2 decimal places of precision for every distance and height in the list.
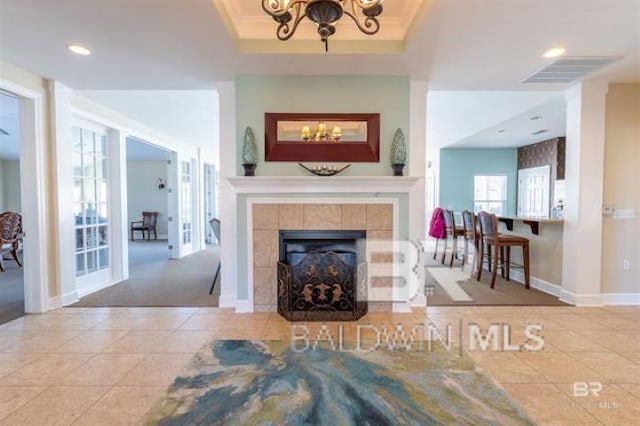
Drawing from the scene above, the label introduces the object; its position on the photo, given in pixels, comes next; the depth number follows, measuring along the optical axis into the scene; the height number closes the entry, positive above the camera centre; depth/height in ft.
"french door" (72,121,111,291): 14.07 -0.12
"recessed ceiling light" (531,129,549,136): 20.33 +4.32
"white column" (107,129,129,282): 16.02 -0.11
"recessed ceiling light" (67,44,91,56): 9.42 +4.34
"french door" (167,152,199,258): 22.81 -0.18
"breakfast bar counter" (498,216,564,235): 13.29 -0.84
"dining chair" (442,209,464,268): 19.29 -1.76
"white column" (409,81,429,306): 11.84 +1.68
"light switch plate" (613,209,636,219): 12.46 -0.42
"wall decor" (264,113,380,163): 11.59 +2.26
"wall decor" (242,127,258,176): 11.25 +1.62
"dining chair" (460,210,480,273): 16.47 -1.65
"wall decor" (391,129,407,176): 11.30 +1.63
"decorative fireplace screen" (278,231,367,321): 10.87 -2.80
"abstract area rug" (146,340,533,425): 6.05 -3.84
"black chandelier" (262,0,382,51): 5.79 +3.38
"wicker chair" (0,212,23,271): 18.83 -1.80
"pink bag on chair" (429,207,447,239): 21.44 -1.52
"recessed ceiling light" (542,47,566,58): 9.68 +4.37
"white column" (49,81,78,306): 12.12 +0.63
